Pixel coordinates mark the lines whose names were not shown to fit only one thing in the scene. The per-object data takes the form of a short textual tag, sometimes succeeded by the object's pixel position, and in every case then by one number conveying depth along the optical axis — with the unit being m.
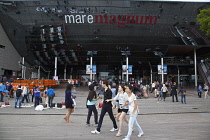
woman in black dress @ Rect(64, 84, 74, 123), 8.02
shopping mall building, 36.19
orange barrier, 24.99
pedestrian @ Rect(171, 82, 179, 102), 16.42
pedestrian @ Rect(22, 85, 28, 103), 14.39
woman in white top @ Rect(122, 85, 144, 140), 5.83
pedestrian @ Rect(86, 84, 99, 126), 7.34
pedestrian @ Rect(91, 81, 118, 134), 6.50
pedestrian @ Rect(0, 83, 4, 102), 14.94
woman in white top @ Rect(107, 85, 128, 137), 6.26
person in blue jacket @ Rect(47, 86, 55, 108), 12.73
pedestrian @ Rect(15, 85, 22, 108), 12.33
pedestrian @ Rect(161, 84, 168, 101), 17.38
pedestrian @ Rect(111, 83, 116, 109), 11.02
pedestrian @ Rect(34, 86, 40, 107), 12.67
